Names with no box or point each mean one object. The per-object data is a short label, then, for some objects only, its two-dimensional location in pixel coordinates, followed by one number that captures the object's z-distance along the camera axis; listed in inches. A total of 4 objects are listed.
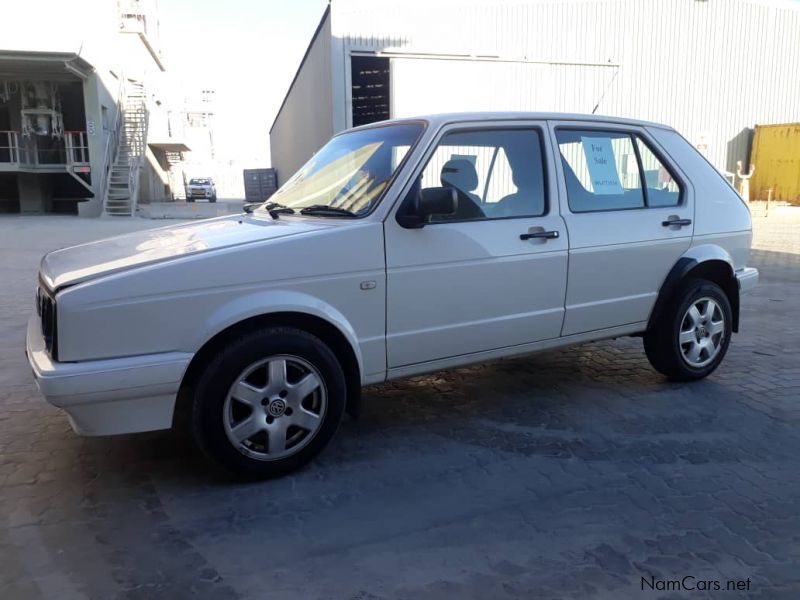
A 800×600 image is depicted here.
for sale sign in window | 161.3
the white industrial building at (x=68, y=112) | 837.2
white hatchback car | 110.2
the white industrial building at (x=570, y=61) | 757.3
